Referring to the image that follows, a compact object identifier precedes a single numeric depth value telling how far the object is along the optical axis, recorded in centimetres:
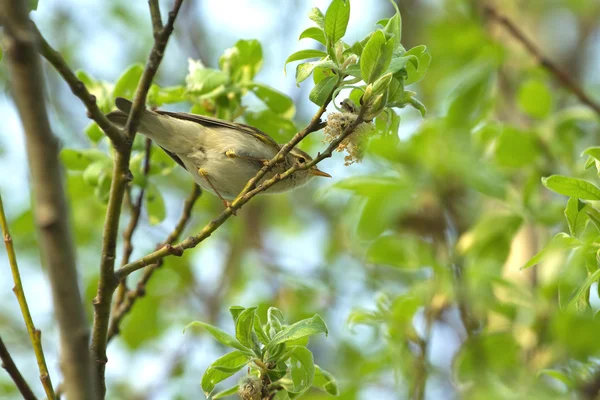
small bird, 722
